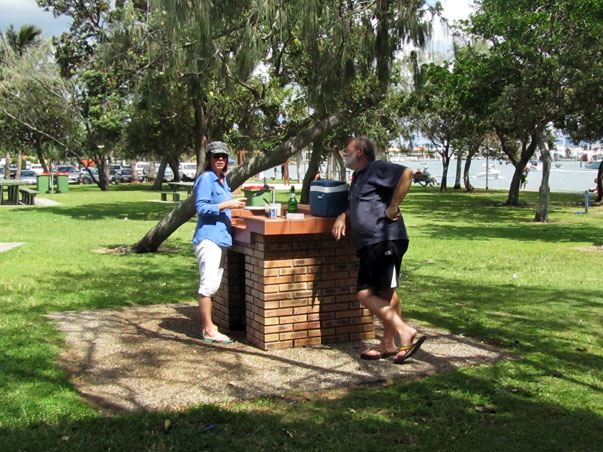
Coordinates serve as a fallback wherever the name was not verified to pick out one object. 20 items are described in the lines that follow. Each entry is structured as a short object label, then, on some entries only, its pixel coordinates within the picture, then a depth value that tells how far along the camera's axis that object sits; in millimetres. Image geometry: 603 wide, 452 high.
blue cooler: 5605
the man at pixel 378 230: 5137
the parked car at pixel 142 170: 63962
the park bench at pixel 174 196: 27844
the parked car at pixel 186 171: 60200
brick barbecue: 5559
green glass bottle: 5961
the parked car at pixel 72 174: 55875
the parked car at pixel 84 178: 55812
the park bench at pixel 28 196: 26219
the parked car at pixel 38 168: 67200
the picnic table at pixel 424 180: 53156
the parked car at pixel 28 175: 53088
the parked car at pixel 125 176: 59469
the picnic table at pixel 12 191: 25697
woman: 5781
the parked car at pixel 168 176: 62531
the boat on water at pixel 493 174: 68781
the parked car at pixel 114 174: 59062
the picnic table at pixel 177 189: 27961
